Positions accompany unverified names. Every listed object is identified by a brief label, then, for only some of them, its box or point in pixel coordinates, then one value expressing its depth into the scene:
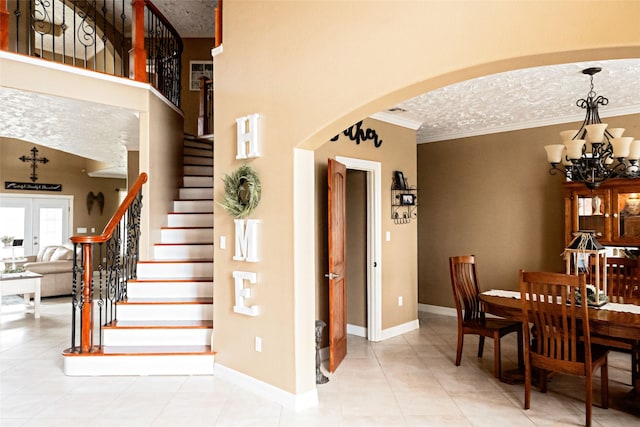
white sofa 7.68
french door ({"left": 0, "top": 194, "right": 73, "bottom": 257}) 9.94
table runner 3.42
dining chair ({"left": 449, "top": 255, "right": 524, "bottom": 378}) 4.12
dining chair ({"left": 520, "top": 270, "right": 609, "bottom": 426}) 2.96
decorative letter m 3.46
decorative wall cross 10.16
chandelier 3.39
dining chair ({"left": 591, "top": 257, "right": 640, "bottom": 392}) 4.13
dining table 3.02
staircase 3.90
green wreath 3.45
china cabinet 4.68
